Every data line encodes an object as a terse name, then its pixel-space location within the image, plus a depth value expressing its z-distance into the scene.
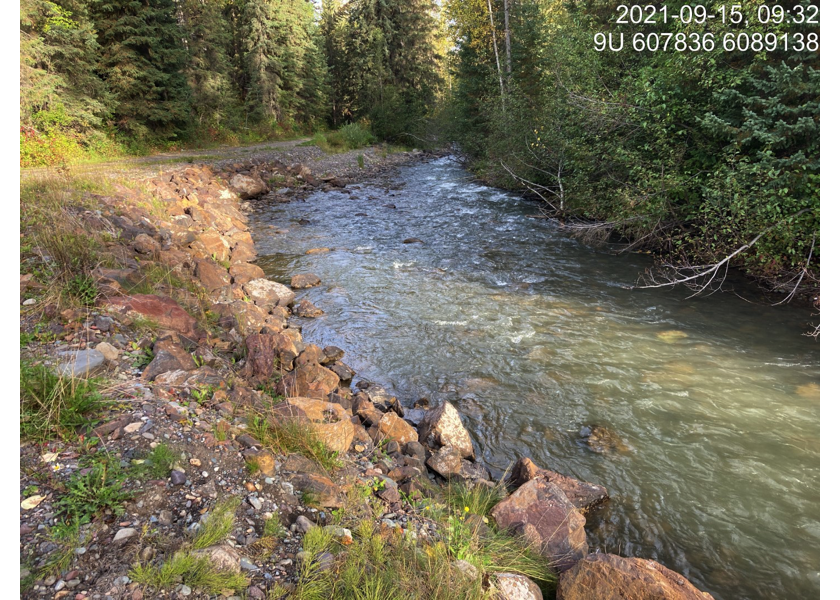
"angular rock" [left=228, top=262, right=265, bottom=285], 9.41
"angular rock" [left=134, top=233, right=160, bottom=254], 7.96
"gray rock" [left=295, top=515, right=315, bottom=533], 3.16
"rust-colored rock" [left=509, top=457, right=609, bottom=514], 4.44
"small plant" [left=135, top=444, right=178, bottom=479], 3.26
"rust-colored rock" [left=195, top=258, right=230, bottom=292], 8.18
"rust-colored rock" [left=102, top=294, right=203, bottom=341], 5.56
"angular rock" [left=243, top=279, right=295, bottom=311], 8.81
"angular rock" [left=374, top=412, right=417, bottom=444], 5.06
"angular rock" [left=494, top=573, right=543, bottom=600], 3.01
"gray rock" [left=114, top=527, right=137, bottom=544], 2.76
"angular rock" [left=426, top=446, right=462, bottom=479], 4.71
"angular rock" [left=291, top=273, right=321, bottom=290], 10.24
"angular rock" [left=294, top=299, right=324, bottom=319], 8.80
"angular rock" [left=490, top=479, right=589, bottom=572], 3.72
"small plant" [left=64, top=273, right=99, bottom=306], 5.45
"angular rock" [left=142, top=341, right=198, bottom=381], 4.55
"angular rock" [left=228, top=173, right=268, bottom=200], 19.03
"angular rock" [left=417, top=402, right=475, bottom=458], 5.12
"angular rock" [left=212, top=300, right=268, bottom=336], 6.66
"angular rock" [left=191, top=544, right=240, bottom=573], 2.68
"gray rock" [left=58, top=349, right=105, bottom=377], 3.99
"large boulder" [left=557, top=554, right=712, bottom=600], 2.96
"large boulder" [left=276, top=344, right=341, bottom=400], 5.24
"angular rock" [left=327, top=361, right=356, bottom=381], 6.50
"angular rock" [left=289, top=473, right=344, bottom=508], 3.48
